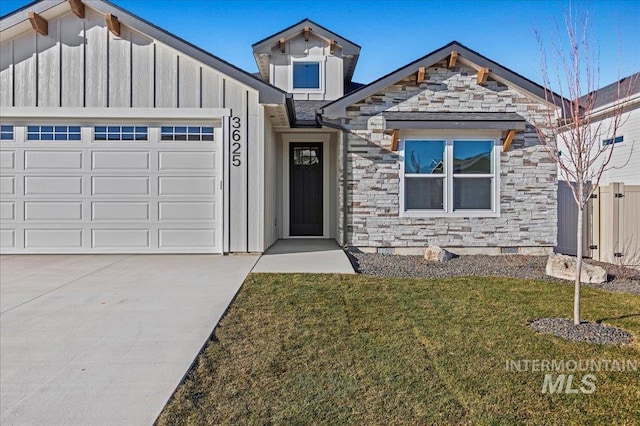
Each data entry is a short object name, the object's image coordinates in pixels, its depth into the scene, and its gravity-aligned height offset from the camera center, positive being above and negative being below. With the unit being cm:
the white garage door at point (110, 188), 861 +38
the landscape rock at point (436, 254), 826 -92
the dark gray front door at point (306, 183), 1156 +67
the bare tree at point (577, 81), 423 +139
